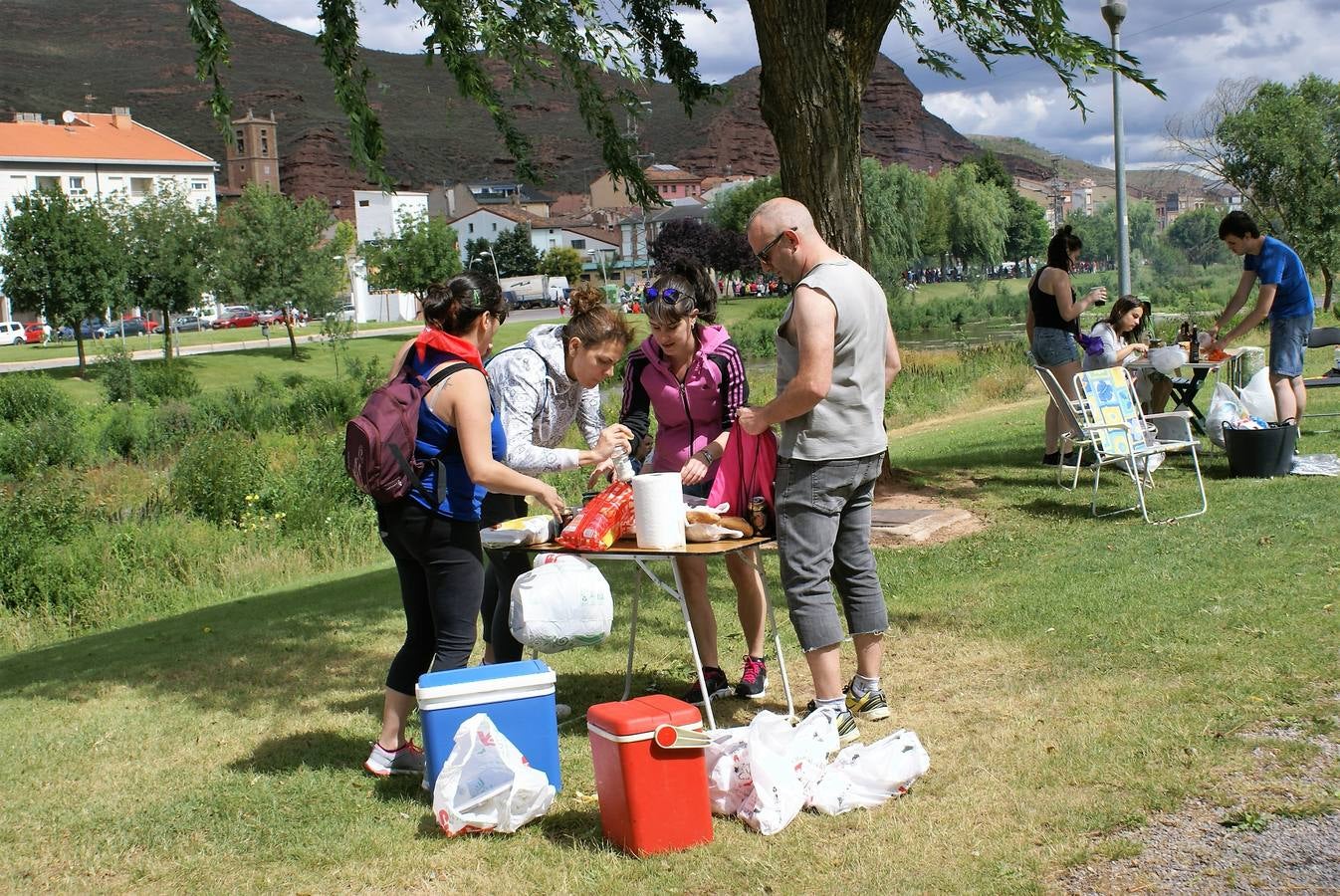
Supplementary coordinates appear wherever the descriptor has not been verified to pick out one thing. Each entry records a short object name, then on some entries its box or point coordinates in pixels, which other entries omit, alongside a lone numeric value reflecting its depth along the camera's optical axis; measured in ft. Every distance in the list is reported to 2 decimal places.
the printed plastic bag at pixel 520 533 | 15.30
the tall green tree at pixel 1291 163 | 107.24
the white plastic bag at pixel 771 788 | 12.75
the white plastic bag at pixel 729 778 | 13.17
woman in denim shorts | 32.55
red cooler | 12.30
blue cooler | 13.57
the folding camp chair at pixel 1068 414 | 29.09
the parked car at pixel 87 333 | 205.32
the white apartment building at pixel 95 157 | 299.58
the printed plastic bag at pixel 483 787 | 13.12
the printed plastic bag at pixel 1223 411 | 31.60
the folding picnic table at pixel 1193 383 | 35.17
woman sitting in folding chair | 33.96
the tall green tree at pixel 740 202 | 352.30
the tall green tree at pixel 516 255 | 413.80
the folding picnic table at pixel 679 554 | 14.26
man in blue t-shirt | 31.17
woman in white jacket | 15.94
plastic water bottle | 16.47
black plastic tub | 30.12
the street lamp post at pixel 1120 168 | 46.62
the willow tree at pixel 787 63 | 24.06
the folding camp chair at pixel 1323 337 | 40.32
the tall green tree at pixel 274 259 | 189.26
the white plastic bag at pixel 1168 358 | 34.65
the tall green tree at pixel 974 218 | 288.10
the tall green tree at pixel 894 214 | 224.94
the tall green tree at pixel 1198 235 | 244.65
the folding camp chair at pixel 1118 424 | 27.84
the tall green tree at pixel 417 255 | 260.42
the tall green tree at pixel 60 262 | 154.20
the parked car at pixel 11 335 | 207.10
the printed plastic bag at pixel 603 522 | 15.02
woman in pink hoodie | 15.94
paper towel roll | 14.57
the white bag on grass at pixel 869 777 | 13.16
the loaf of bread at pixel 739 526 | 15.43
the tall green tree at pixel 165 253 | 164.55
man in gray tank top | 14.35
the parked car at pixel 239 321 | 251.60
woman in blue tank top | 14.02
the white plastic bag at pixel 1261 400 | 32.68
